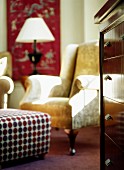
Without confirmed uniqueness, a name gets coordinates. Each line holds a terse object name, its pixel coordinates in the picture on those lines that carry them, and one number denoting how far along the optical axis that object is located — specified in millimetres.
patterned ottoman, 2271
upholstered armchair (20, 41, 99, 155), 2695
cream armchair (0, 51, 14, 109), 2936
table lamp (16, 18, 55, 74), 3877
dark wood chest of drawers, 1246
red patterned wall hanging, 4574
